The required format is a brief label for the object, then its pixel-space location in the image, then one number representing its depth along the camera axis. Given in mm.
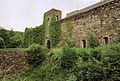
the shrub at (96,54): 4594
